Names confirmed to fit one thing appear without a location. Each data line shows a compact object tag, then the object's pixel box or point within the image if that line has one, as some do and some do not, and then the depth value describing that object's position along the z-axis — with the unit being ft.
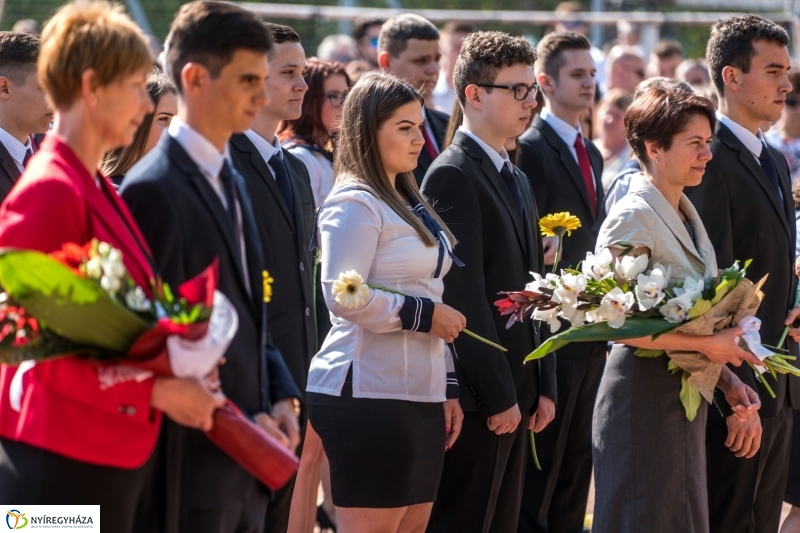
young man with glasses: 29.35
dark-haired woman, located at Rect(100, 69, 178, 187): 30.40
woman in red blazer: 17.15
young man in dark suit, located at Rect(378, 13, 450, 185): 44.65
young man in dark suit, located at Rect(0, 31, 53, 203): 30.83
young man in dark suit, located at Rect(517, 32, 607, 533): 37.42
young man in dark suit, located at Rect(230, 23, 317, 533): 28.07
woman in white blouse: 26.25
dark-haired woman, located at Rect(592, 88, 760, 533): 27.96
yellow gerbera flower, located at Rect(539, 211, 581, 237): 29.45
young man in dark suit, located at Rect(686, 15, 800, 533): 32.09
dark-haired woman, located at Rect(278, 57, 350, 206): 39.65
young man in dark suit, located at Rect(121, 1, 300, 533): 18.88
